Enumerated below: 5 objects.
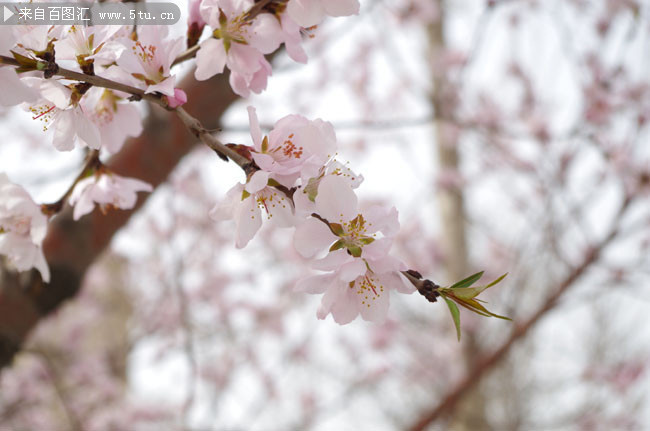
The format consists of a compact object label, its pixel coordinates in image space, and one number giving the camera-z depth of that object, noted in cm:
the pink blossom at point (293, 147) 64
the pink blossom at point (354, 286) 65
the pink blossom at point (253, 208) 65
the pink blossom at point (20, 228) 70
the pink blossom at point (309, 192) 64
